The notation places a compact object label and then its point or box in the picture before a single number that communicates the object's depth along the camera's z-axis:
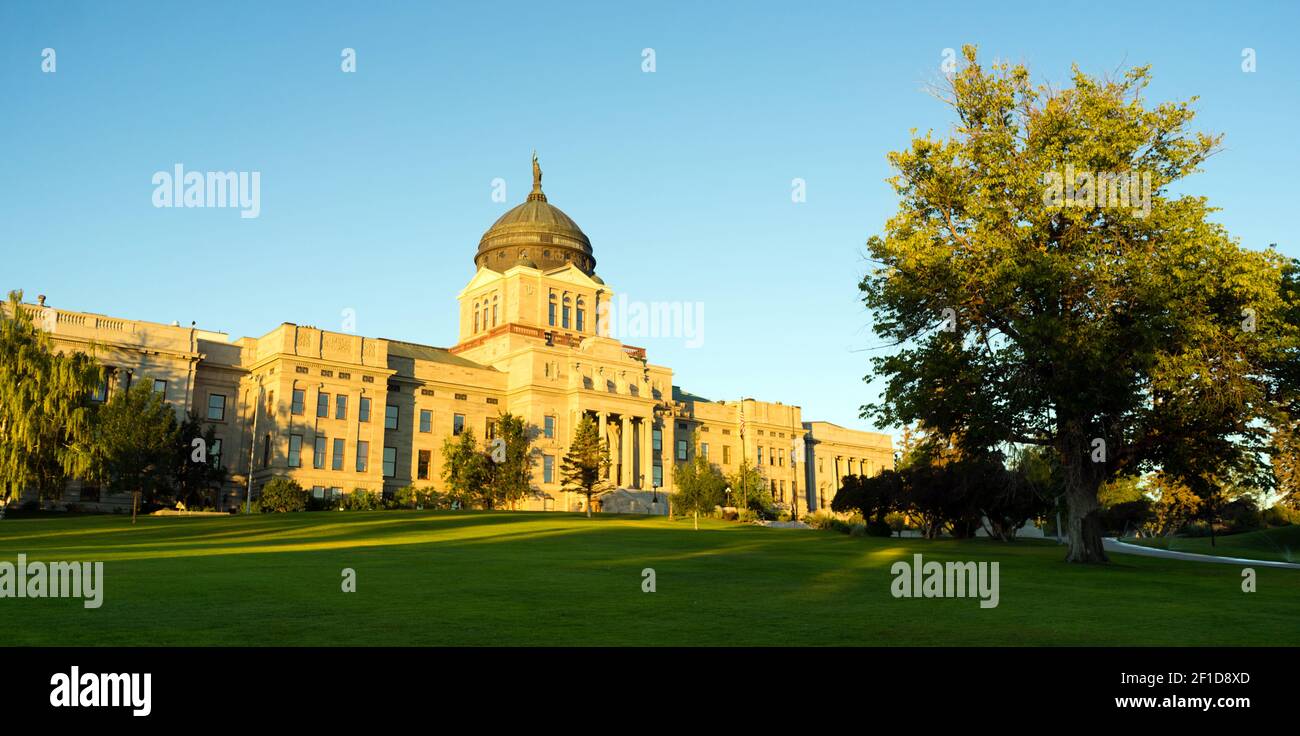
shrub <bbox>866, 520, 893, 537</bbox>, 56.94
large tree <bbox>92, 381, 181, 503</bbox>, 59.94
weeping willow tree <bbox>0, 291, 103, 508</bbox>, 48.09
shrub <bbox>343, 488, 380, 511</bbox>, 74.56
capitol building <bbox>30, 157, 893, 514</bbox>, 78.75
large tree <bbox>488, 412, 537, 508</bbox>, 81.04
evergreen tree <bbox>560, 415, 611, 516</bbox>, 78.62
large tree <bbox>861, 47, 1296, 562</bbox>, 32.81
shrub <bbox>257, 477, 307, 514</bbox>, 72.12
